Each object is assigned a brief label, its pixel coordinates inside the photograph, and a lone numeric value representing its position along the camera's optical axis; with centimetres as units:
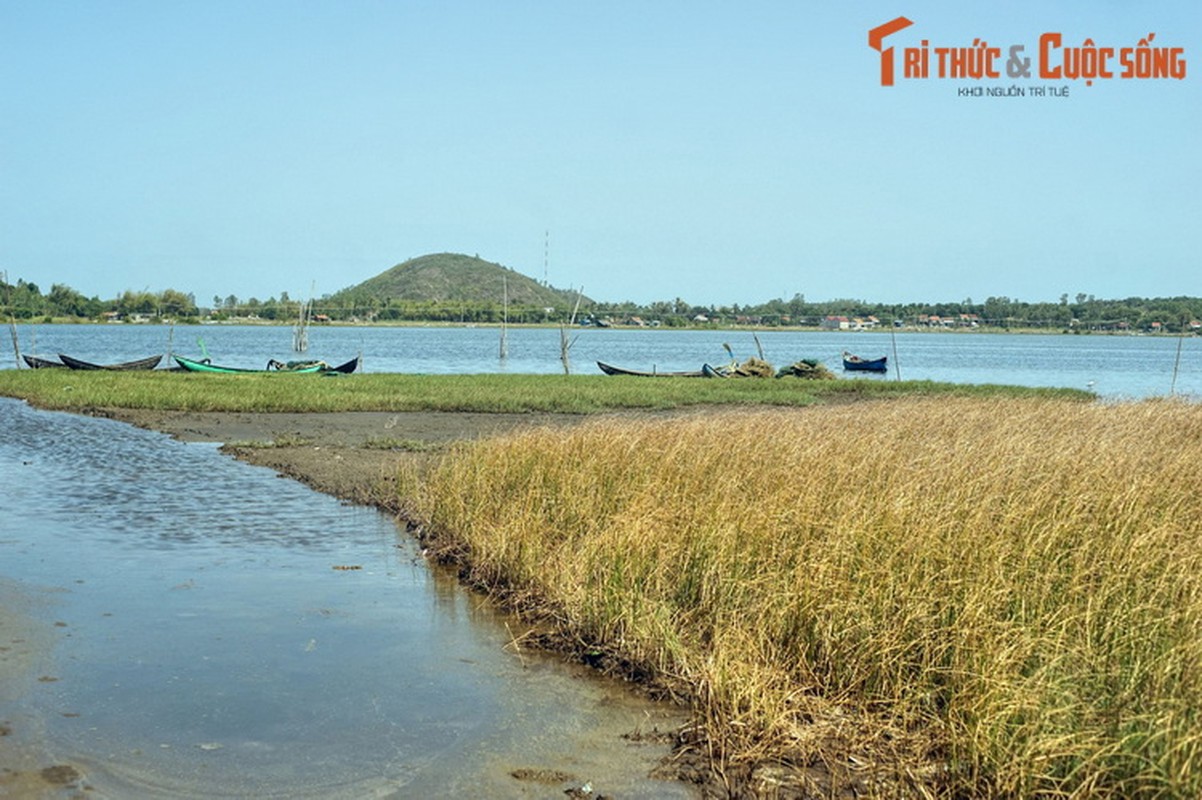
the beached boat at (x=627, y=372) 4850
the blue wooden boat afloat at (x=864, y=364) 6544
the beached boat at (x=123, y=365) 4450
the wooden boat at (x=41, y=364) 4620
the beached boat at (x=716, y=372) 4728
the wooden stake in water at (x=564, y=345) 5369
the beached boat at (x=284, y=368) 4400
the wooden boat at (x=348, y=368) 4612
